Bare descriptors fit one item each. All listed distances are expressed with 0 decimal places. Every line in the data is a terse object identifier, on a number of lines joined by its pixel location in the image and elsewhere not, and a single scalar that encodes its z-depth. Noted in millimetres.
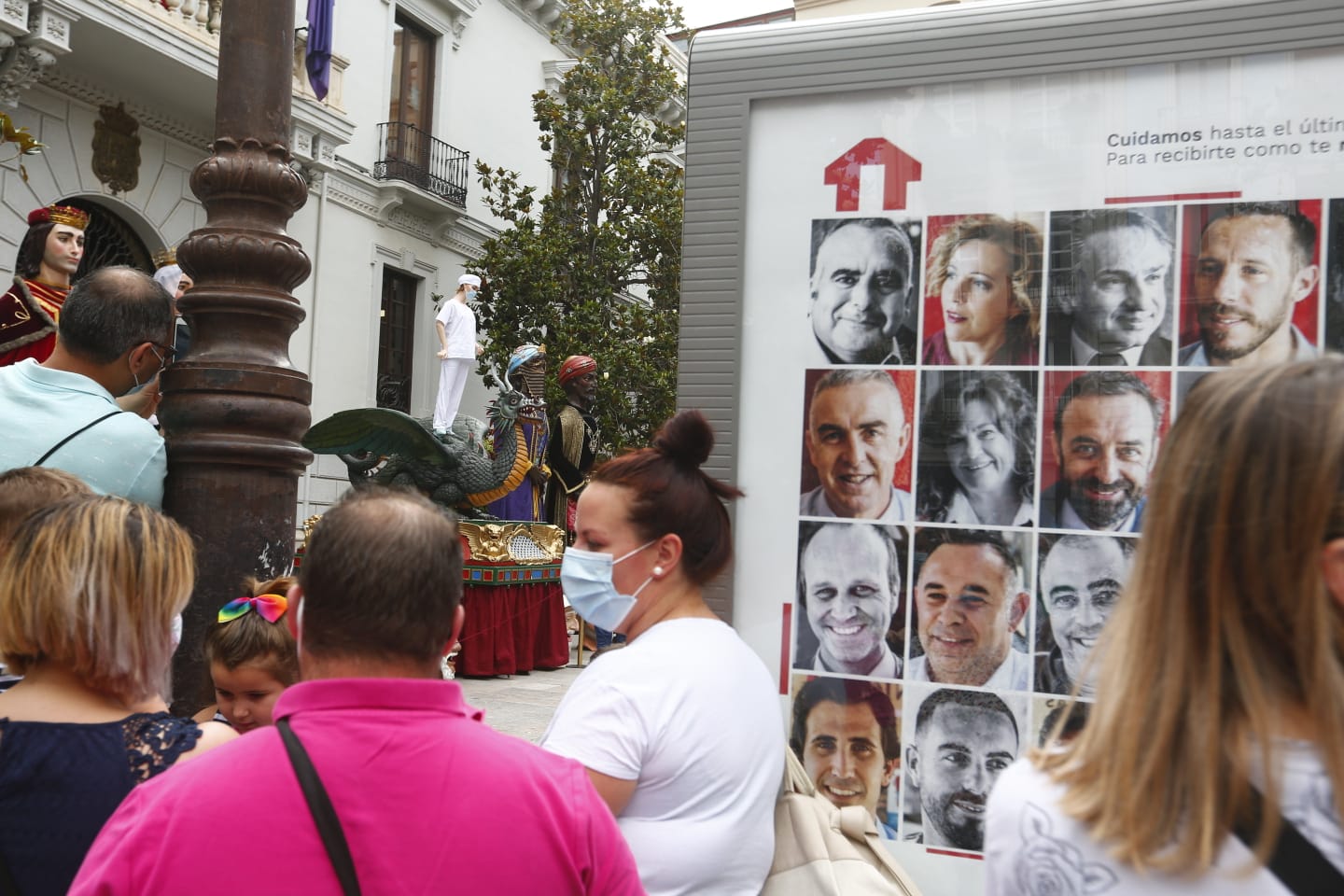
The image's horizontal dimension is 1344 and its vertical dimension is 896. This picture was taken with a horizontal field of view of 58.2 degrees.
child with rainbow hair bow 2873
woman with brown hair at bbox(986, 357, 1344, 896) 1076
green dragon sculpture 8500
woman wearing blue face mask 2236
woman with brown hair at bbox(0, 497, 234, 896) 1777
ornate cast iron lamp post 3219
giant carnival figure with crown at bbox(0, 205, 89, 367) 4715
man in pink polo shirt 1421
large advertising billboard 2729
